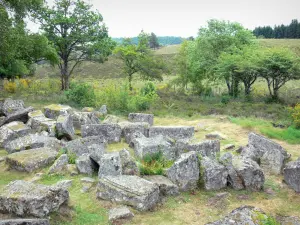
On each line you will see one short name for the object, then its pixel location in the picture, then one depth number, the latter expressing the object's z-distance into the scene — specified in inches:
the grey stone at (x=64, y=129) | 491.2
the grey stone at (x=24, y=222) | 200.7
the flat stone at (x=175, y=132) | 501.0
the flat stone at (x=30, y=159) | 366.6
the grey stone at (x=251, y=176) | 319.3
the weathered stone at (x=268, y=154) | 376.5
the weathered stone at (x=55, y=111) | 616.7
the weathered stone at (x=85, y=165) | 350.0
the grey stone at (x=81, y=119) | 576.1
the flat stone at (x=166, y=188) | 299.7
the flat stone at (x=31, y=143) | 431.8
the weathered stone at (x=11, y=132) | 478.6
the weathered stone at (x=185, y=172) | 316.8
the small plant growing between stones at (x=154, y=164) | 337.7
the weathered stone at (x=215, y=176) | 318.0
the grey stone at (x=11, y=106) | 634.7
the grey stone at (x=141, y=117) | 632.4
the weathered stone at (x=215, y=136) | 547.9
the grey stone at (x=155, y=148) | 387.9
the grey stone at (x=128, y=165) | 330.3
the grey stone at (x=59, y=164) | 355.3
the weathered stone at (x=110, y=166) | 323.6
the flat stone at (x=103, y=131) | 507.2
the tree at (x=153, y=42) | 4040.1
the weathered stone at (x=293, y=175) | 321.4
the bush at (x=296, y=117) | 606.2
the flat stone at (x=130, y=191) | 266.4
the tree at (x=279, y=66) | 974.4
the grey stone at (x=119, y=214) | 248.1
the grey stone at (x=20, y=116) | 580.7
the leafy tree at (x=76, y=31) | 1029.2
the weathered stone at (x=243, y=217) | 190.4
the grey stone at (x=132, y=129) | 512.4
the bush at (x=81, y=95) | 823.7
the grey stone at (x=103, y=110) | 703.7
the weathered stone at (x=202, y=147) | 403.9
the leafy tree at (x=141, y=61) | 1282.0
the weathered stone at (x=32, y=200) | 233.0
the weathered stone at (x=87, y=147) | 358.1
